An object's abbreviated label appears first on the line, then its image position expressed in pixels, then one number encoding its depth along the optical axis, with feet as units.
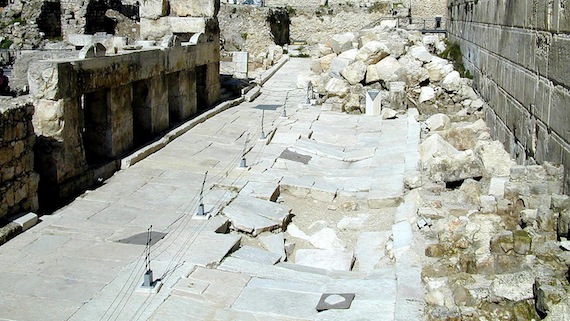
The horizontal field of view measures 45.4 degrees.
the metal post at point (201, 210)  26.99
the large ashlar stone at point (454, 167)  27.91
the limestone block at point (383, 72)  55.06
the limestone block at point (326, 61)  65.51
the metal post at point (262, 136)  41.83
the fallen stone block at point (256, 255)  23.29
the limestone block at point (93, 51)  30.89
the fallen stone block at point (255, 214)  27.17
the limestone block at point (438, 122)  41.16
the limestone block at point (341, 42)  66.39
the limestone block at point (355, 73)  55.57
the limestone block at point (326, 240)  27.58
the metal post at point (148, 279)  19.85
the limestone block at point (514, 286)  17.43
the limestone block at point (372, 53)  56.76
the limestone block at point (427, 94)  50.99
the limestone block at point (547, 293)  16.00
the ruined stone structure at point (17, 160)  24.14
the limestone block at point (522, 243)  19.62
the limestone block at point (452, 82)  50.08
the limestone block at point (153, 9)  50.03
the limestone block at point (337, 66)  58.90
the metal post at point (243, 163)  35.12
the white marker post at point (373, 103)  50.88
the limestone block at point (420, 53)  55.88
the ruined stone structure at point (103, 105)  27.99
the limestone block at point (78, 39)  52.18
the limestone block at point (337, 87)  55.06
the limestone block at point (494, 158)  28.76
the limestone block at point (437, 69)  53.57
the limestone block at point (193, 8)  51.29
